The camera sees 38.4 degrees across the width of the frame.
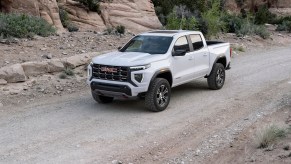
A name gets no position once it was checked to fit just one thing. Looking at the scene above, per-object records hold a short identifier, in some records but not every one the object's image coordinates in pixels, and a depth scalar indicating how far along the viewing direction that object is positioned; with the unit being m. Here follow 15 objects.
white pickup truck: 9.69
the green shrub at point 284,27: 30.56
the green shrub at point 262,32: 25.41
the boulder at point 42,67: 12.95
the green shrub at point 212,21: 22.09
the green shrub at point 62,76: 13.22
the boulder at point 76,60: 13.97
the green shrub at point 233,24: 27.08
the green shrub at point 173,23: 19.98
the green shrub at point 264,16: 36.31
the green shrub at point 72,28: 20.02
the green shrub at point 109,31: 19.91
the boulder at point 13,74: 12.21
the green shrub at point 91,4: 22.78
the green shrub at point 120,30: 20.83
